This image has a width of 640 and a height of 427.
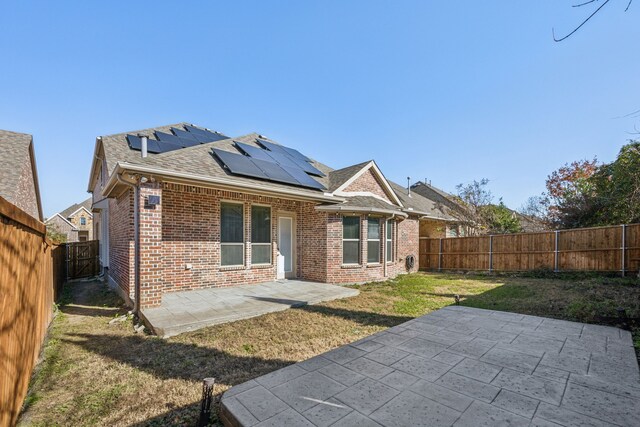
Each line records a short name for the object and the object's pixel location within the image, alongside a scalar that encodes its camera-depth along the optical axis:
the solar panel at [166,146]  9.23
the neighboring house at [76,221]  34.84
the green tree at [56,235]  16.71
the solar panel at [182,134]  11.36
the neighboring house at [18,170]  9.27
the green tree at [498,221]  17.77
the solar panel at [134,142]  9.24
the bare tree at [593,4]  2.52
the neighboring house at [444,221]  16.95
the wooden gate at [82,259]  12.38
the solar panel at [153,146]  8.87
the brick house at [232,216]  6.12
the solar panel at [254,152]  9.63
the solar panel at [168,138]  10.21
